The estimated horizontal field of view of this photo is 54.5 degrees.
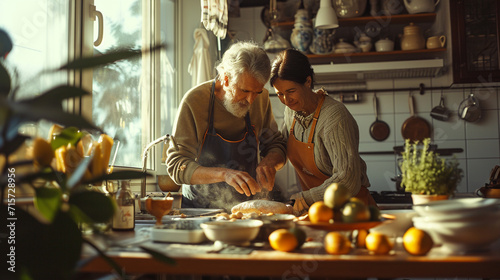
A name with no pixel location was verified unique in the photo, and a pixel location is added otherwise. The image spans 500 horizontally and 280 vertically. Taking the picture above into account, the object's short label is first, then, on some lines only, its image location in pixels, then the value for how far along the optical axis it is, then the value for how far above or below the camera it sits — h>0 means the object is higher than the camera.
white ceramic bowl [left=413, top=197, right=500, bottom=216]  1.01 -0.11
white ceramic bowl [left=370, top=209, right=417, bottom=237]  1.24 -0.17
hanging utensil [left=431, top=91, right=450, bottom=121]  4.08 +0.39
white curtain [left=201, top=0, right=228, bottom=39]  3.11 +0.97
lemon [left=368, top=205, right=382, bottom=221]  1.12 -0.13
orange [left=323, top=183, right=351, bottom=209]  1.10 -0.09
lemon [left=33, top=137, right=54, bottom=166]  0.87 +0.02
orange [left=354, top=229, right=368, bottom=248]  1.12 -0.18
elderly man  2.15 +0.14
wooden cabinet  3.85 +0.95
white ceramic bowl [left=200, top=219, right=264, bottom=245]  1.16 -0.17
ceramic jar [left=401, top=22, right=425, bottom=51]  3.90 +0.97
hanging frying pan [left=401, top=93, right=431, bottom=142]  4.11 +0.27
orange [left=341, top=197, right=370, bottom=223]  1.08 -0.12
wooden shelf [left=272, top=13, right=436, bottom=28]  3.91 +1.15
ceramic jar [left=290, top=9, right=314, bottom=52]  3.95 +1.04
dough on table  1.75 -0.17
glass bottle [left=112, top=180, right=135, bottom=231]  1.44 -0.14
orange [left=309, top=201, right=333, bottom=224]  1.09 -0.12
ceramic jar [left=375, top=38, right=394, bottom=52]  3.95 +0.93
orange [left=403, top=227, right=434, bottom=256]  1.00 -0.17
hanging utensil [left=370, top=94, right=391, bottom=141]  4.14 +0.25
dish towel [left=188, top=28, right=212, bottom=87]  3.65 +0.77
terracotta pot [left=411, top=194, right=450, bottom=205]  1.22 -0.10
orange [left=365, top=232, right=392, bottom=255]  1.03 -0.18
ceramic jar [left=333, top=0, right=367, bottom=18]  3.94 +1.23
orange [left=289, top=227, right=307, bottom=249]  1.09 -0.17
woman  1.95 +0.10
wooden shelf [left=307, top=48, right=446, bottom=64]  3.94 +0.86
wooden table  0.95 -0.21
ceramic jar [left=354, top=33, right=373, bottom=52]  3.99 +0.95
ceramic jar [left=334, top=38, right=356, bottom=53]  3.95 +0.91
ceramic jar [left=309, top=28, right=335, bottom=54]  3.94 +0.96
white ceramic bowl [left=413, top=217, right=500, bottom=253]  1.00 -0.16
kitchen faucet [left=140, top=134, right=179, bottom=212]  1.96 +0.03
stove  3.39 -0.28
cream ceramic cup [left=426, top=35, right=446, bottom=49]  3.87 +0.93
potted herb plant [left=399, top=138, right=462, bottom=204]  1.22 -0.05
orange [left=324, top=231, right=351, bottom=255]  1.03 -0.18
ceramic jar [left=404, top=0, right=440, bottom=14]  3.86 +1.21
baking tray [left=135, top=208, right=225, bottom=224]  1.72 -0.21
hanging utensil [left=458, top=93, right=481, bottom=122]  4.04 +0.39
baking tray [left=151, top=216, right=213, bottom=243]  1.20 -0.18
